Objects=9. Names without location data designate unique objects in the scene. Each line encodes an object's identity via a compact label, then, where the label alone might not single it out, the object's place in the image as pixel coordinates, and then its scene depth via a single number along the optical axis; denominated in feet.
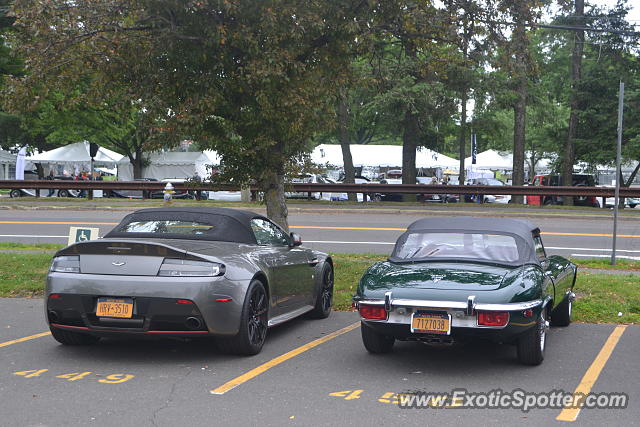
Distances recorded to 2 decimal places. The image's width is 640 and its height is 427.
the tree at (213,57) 33.58
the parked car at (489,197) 109.45
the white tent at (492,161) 162.71
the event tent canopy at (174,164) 152.15
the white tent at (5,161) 163.94
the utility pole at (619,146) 37.78
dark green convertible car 20.13
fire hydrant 65.60
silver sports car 20.93
